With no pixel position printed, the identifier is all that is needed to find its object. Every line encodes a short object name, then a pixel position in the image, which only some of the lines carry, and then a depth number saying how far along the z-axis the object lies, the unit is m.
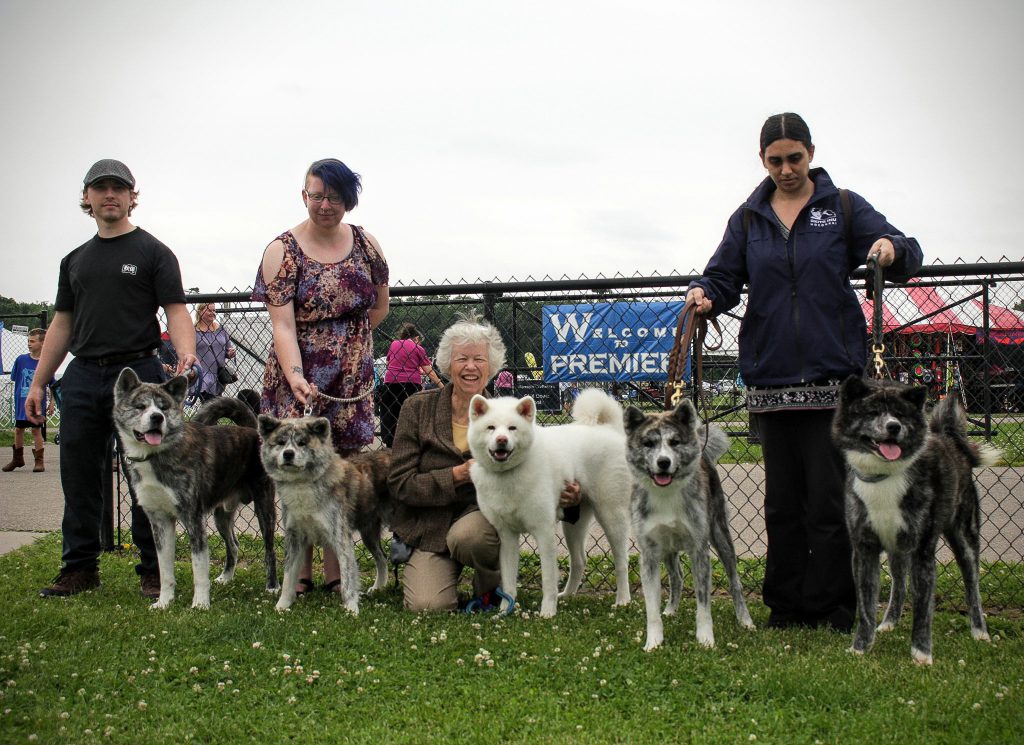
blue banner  5.71
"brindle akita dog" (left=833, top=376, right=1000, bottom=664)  3.65
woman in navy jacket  4.21
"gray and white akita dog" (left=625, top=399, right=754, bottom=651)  4.10
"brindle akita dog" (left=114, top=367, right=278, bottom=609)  5.02
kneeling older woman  5.13
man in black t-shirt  5.37
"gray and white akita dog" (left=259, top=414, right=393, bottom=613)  4.99
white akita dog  4.85
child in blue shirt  12.33
